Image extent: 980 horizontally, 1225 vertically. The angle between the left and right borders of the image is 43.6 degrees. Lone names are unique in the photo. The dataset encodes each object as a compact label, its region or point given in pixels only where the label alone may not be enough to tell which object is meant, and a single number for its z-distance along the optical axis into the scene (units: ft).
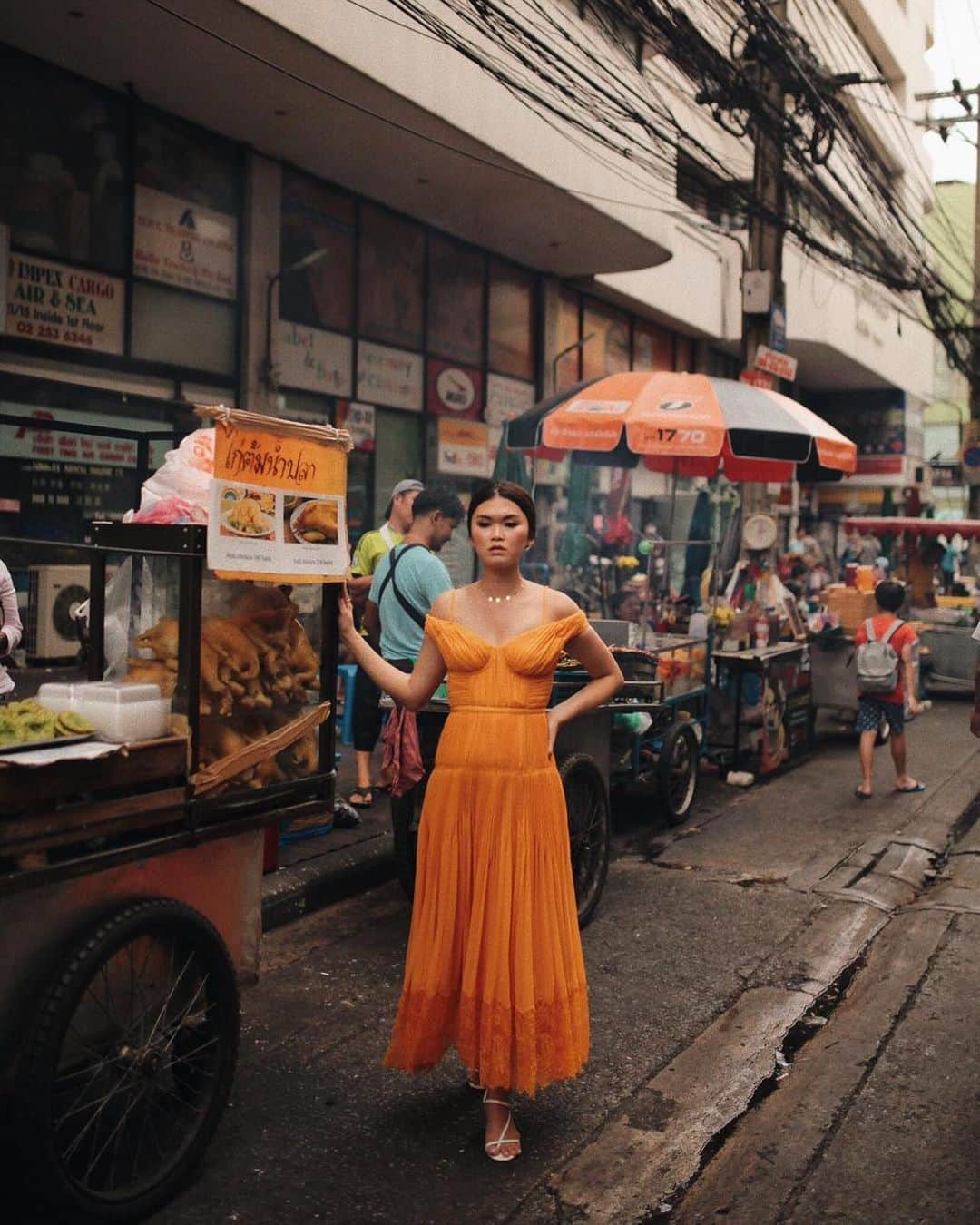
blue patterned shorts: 29.60
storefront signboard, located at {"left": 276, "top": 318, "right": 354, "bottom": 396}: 41.68
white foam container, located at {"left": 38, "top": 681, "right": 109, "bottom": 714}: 10.43
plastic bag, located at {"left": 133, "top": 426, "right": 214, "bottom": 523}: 12.27
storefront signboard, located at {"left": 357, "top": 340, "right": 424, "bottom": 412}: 45.80
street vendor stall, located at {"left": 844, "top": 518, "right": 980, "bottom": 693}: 50.37
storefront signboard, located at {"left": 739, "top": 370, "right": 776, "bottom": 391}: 39.27
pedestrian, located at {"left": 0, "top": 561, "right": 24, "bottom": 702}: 19.48
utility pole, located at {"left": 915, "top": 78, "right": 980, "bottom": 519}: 77.25
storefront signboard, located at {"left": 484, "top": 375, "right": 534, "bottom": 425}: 53.78
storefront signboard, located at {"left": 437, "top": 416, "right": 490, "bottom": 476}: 50.52
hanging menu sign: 10.66
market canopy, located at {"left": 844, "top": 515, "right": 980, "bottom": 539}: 51.72
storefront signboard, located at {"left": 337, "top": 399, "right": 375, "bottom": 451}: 44.91
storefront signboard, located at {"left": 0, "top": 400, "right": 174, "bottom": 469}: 32.27
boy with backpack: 29.04
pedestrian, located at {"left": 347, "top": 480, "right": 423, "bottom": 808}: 24.23
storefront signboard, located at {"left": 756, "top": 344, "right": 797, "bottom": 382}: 38.78
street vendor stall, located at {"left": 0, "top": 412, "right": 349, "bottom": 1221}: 9.20
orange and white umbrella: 30.17
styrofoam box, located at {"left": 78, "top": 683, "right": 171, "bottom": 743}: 10.18
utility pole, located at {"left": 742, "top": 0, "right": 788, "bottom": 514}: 40.57
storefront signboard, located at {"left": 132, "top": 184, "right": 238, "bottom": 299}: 36.19
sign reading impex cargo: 32.42
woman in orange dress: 11.21
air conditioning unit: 31.94
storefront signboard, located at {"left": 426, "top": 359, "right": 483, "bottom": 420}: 49.90
